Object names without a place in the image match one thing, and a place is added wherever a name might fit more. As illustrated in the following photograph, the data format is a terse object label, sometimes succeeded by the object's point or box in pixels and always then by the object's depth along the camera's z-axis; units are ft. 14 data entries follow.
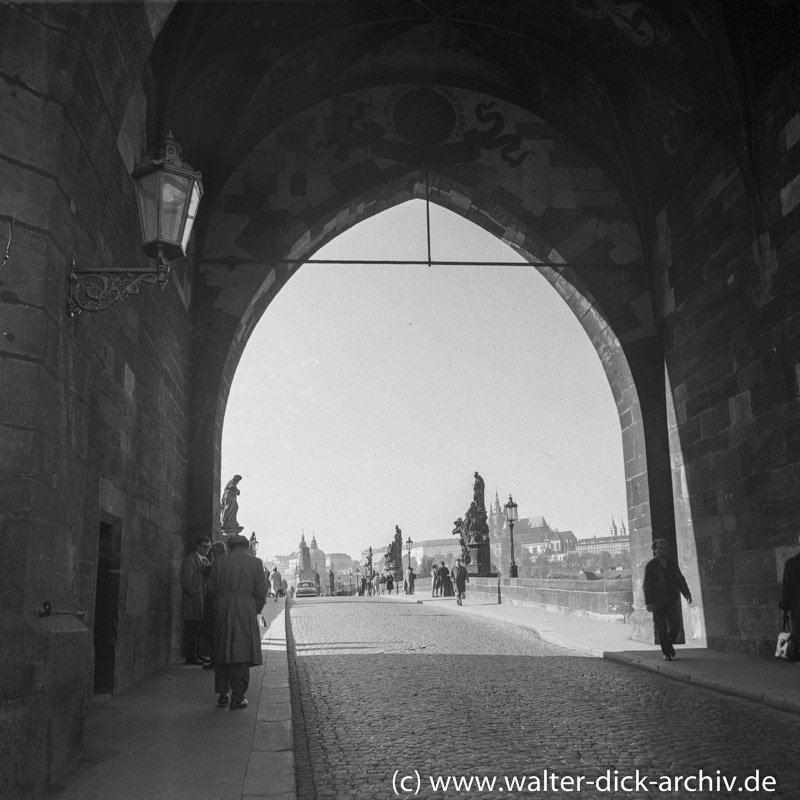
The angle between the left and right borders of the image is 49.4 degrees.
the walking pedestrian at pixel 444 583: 101.60
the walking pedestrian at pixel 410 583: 128.24
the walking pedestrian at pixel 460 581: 77.77
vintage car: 151.17
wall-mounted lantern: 16.69
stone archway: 37.88
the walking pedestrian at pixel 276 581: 101.98
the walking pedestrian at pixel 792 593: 24.47
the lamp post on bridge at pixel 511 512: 85.60
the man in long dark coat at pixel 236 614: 20.35
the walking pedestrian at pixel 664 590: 29.76
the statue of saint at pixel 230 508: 81.14
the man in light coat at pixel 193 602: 29.25
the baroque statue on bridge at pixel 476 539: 110.93
